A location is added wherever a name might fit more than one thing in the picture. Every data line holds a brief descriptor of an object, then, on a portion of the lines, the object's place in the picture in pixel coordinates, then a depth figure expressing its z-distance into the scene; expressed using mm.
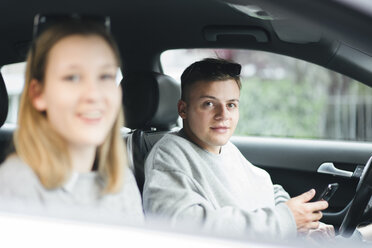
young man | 1426
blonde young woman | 1137
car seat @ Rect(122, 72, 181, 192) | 1761
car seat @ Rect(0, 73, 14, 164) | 1251
